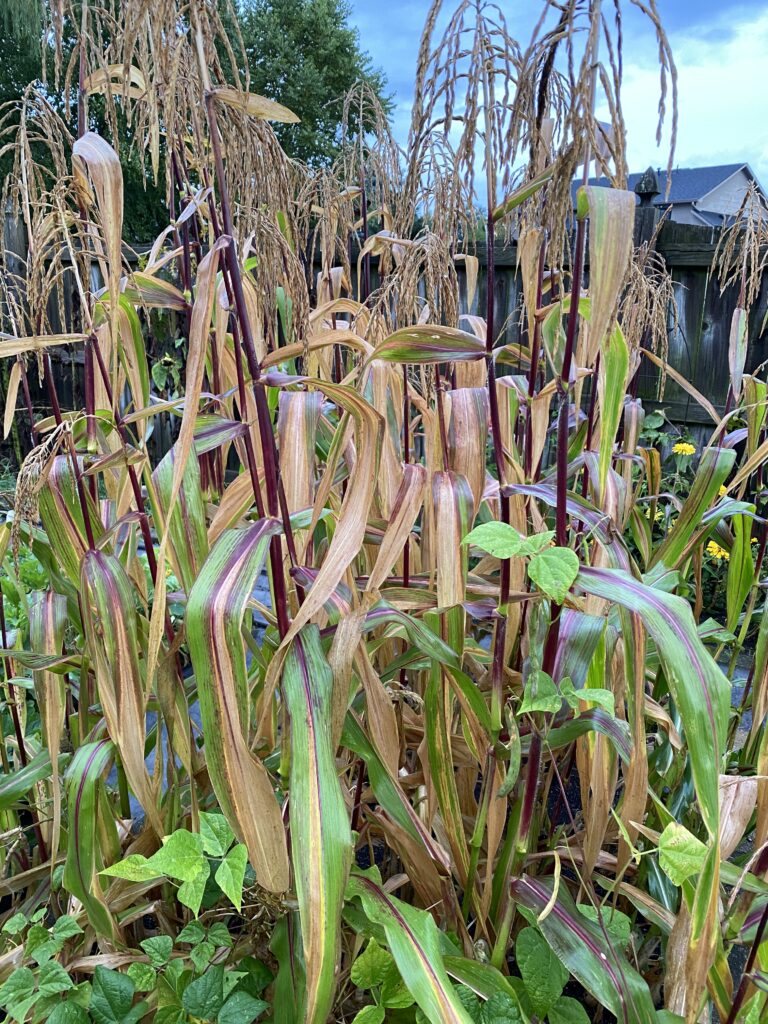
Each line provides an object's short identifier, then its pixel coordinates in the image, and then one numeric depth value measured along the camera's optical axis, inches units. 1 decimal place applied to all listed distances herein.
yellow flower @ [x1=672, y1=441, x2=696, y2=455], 106.7
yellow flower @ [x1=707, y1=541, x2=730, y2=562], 85.5
